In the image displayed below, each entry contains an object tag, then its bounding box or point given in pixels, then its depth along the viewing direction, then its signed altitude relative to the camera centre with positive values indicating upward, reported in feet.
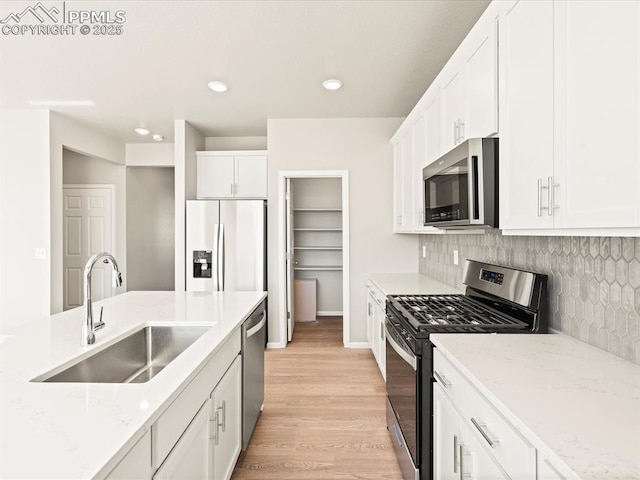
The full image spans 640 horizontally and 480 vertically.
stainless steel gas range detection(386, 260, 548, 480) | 5.43 -1.39
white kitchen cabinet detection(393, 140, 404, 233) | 12.58 +1.88
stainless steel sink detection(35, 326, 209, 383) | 4.86 -1.76
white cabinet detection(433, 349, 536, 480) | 3.07 -1.97
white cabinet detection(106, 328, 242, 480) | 3.16 -2.17
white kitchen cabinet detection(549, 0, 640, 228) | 3.04 +1.14
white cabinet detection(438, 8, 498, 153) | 5.53 +2.62
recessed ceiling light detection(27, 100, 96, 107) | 12.47 +4.61
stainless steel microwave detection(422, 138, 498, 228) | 5.61 +0.89
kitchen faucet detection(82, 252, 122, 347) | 4.67 -0.99
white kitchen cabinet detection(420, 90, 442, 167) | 8.33 +2.66
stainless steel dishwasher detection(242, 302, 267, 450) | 6.91 -2.70
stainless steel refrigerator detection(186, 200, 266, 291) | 13.82 -0.36
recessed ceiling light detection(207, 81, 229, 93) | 10.79 +4.49
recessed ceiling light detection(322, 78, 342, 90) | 10.54 +4.46
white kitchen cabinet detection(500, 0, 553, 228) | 4.21 +1.58
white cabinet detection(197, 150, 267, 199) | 15.43 +2.65
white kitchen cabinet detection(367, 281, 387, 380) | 10.33 -2.61
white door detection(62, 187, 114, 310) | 18.60 +0.12
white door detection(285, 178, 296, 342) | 14.49 -0.80
